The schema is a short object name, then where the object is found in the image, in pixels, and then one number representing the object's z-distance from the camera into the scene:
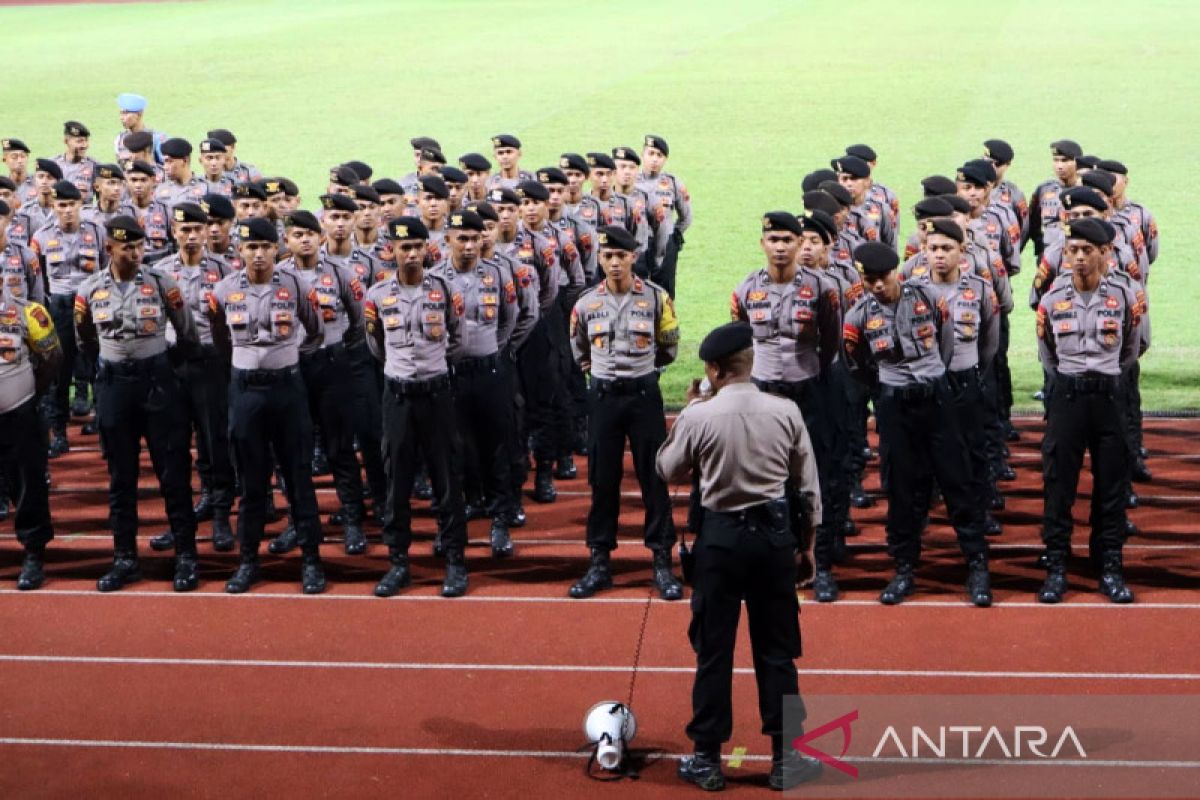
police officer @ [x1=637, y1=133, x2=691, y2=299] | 15.00
